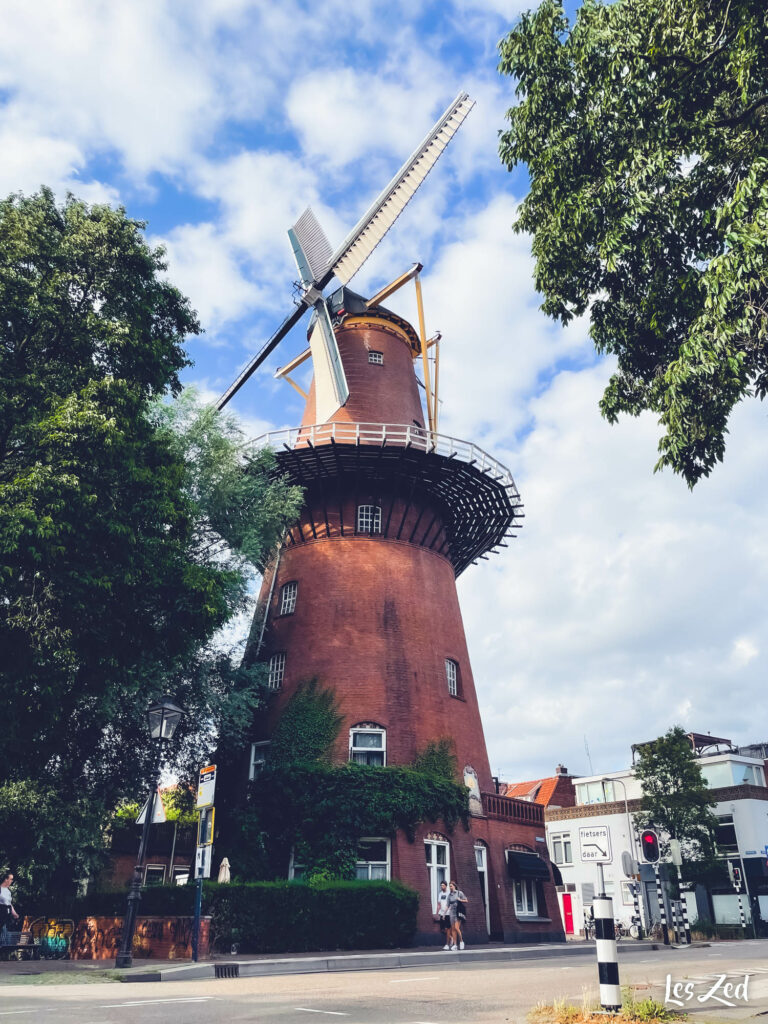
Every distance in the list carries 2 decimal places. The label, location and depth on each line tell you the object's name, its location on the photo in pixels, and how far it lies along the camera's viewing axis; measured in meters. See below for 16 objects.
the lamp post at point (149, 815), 14.23
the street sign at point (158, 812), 16.18
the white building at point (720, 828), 43.94
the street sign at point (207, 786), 16.33
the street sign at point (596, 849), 9.95
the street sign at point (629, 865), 13.28
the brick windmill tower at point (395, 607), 25.03
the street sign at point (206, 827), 16.19
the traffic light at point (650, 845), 14.77
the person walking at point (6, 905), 12.94
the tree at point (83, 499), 15.12
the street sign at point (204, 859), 15.96
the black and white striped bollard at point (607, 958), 6.40
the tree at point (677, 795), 37.66
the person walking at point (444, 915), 19.98
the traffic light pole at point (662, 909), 22.10
